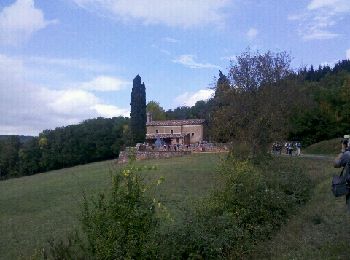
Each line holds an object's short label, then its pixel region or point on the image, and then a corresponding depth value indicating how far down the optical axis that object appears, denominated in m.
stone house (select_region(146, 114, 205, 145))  63.16
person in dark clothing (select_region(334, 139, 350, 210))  7.33
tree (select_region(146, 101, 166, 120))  89.38
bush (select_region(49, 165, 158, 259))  7.71
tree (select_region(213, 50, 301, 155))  29.47
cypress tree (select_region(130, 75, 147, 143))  61.09
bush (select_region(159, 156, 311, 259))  9.77
